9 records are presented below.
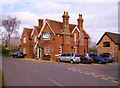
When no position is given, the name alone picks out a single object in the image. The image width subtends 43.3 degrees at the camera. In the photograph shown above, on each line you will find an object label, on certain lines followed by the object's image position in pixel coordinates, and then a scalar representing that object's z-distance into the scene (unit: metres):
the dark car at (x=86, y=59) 25.44
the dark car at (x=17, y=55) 36.99
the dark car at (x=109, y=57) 30.00
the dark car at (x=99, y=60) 26.61
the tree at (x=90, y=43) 79.69
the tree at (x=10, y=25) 48.22
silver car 24.61
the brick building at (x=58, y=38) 31.39
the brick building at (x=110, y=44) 32.25
